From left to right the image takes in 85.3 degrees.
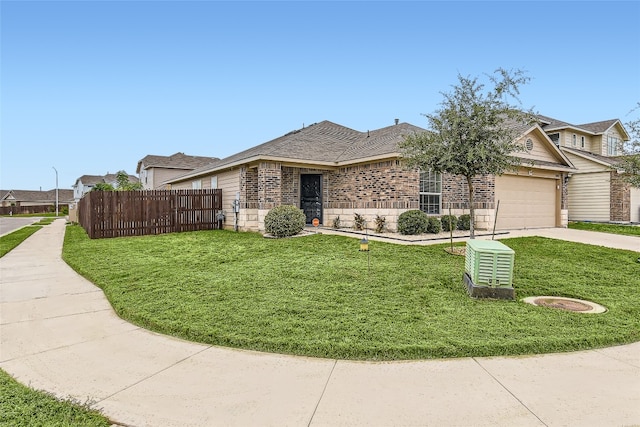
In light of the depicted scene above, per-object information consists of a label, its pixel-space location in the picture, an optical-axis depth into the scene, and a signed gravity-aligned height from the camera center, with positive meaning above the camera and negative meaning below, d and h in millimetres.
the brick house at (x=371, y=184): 13836 +845
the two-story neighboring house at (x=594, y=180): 20391 +1367
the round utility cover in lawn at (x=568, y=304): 5239 -1615
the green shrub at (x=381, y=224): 13609 -820
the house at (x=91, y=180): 64250 +4552
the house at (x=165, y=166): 36844 +4127
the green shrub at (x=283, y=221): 12719 -657
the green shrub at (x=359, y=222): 14484 -786
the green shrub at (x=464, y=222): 14523 -807
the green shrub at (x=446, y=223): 14012 -812
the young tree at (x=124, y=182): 45006 +3156
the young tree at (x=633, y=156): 9852 +1308
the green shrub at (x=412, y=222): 12656 -697
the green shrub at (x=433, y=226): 13227 -881
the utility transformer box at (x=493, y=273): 5648 -1159
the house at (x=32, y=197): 77500 +1798
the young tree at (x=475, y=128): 9117 +2018
